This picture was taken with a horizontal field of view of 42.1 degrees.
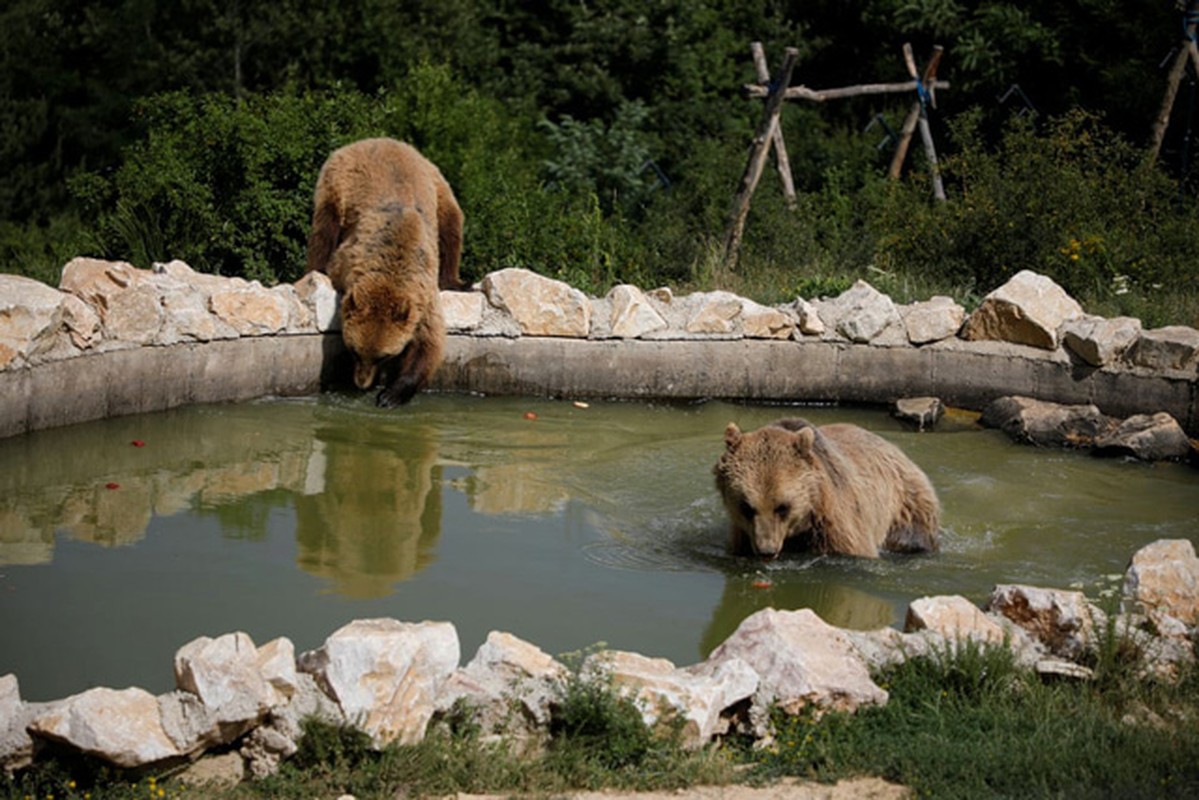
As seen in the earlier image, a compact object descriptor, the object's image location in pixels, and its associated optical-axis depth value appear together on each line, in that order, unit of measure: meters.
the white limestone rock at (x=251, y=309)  12.35
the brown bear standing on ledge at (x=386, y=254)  12.09
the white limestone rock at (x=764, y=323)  13.62
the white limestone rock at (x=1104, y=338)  12.99
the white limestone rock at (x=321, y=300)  12.87
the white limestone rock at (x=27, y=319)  10.56
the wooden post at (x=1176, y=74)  17.77
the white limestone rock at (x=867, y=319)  13.66
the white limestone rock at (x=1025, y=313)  13.28
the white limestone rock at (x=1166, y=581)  7.08
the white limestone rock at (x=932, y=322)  13.71
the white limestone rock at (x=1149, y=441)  11.88
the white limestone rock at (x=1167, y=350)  12.76
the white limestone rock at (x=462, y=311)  13.26
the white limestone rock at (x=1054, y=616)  6.67
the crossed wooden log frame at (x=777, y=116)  15.99
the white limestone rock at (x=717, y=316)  13.59
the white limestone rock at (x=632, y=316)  13.43
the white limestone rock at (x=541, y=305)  13.34
